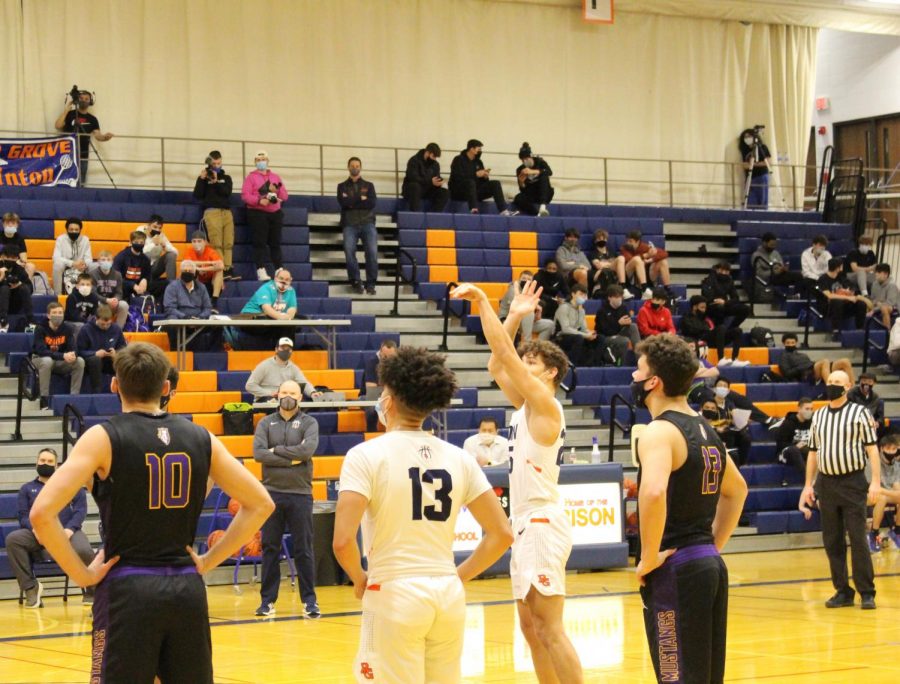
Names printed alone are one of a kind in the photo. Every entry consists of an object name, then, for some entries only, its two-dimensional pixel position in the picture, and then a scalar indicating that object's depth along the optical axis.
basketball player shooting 6.68
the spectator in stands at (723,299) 21.58
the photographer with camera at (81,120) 20.98
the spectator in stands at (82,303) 17.17
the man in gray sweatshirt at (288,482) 11.88
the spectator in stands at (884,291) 23.30
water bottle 15.80
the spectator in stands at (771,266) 23.53
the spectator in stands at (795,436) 18.66
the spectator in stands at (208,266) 18.66
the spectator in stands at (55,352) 16.33
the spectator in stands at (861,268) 23.55
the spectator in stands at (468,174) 22.70
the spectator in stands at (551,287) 20.47
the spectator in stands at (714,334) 20.95
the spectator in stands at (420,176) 22.16
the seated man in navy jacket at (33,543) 12.84
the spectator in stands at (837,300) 23.14
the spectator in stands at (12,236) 17.92
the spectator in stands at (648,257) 22.16
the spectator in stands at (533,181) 23.03
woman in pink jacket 19.94
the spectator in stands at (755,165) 26.45
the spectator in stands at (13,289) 17.14
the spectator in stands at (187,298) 17.69
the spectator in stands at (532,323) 19.16
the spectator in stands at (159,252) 18.70
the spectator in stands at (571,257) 21.19
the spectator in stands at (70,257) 17.88
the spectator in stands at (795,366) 20.83
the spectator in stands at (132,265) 18.30
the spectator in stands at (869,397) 18.70
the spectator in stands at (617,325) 19.98
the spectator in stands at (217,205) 19.69
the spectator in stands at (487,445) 15.28
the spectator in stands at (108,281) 17.61
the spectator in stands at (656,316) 20.28
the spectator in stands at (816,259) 23.59
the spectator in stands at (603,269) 21.20
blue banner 20.11
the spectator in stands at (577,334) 19.88
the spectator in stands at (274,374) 16.30
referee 11.53
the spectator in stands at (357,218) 20.53
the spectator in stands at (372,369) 17.27
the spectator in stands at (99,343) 16.47
